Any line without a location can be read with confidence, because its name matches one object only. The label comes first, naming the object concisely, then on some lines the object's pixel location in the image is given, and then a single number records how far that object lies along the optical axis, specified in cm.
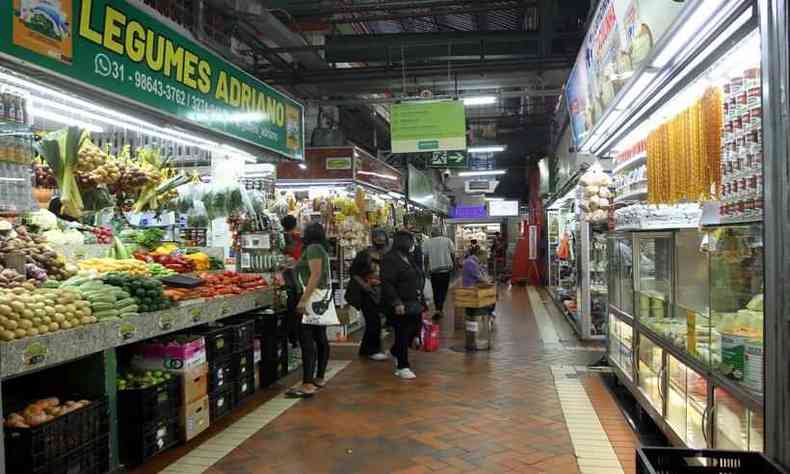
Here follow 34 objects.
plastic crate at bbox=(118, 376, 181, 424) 412
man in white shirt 1173
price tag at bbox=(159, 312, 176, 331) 453
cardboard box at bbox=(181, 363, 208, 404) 458
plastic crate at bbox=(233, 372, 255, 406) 546
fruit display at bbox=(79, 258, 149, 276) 482
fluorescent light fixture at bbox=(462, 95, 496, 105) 1019
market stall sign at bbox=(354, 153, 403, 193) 1043
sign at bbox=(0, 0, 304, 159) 346
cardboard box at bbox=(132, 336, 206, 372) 459
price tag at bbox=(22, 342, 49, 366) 326
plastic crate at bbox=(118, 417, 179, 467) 410
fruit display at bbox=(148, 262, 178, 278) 527
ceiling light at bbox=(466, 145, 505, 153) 1732
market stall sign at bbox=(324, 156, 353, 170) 992
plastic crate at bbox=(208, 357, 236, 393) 505
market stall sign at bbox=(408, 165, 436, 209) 1600
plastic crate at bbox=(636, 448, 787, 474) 212
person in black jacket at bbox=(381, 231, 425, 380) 691
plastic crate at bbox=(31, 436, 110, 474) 338
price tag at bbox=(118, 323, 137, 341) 405
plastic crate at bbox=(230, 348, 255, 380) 546
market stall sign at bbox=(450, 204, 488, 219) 2834
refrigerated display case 309
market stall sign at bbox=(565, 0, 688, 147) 365
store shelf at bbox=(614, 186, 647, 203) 540
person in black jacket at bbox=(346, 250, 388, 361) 802
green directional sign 1677
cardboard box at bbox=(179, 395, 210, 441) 455
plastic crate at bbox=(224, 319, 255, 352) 552
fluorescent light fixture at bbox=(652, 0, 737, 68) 284
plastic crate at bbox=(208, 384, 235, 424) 501
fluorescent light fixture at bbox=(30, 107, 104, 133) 459
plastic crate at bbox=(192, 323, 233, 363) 507
